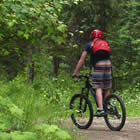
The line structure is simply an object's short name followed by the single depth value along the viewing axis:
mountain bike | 14.36
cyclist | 14.91
